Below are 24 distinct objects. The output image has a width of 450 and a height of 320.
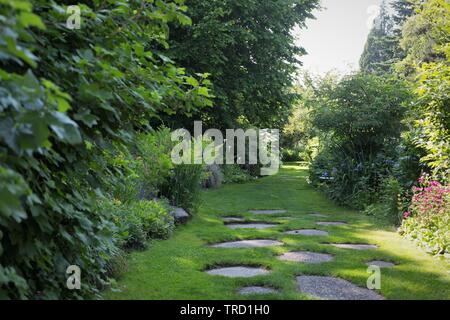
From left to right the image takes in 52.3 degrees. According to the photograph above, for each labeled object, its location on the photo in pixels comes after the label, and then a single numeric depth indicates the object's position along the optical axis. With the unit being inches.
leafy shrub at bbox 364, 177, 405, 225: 296.9
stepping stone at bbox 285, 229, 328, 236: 266.4
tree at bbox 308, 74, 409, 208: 393.7
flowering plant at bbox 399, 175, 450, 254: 217.6
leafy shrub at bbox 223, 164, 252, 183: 610.5
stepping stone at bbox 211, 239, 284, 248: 228.9
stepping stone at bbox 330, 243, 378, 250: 231.9
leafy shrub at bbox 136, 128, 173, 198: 282.5
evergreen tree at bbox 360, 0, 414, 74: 1818.2
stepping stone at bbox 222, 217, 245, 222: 311.3
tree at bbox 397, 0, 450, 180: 241.9
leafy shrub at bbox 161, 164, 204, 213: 312.3
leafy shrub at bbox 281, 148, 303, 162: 1179.9
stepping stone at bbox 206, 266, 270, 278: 175.3
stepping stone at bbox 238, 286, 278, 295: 152.4
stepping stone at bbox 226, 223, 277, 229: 287.0
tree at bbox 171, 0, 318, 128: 534.6
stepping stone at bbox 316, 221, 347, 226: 305.6
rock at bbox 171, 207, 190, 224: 283.8
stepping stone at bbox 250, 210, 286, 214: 356.7
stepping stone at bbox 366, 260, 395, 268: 194.7
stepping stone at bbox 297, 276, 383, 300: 150.1
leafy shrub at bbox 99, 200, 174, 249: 200.1
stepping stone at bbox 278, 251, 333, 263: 201.6
